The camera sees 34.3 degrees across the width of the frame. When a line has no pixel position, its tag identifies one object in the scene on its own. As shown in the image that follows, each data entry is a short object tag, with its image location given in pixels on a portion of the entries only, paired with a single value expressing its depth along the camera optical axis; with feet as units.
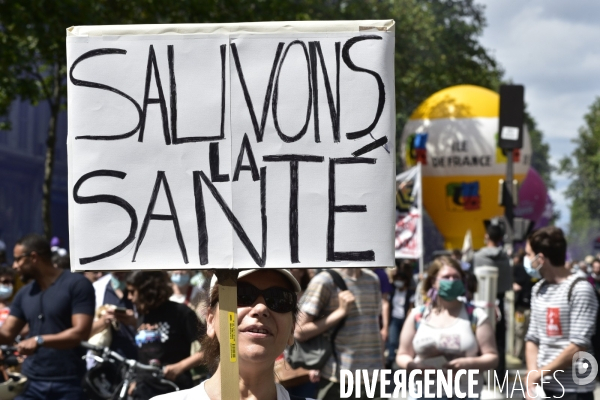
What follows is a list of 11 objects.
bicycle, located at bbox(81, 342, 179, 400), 19.98
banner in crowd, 47.39
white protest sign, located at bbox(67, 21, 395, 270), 9.56
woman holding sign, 9.70
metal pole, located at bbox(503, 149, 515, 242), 44.73
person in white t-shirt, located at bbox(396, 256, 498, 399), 20.45
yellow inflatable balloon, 84.53
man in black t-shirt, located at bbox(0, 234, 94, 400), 19.71
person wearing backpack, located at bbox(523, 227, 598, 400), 19.31
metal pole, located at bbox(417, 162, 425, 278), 44.60
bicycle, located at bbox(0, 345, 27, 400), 18.44
